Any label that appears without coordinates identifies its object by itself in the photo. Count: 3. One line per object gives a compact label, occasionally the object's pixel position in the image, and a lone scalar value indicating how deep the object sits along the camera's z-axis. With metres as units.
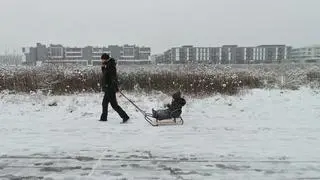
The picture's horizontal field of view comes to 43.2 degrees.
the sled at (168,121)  10.56
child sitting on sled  10.44
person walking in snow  10.85
